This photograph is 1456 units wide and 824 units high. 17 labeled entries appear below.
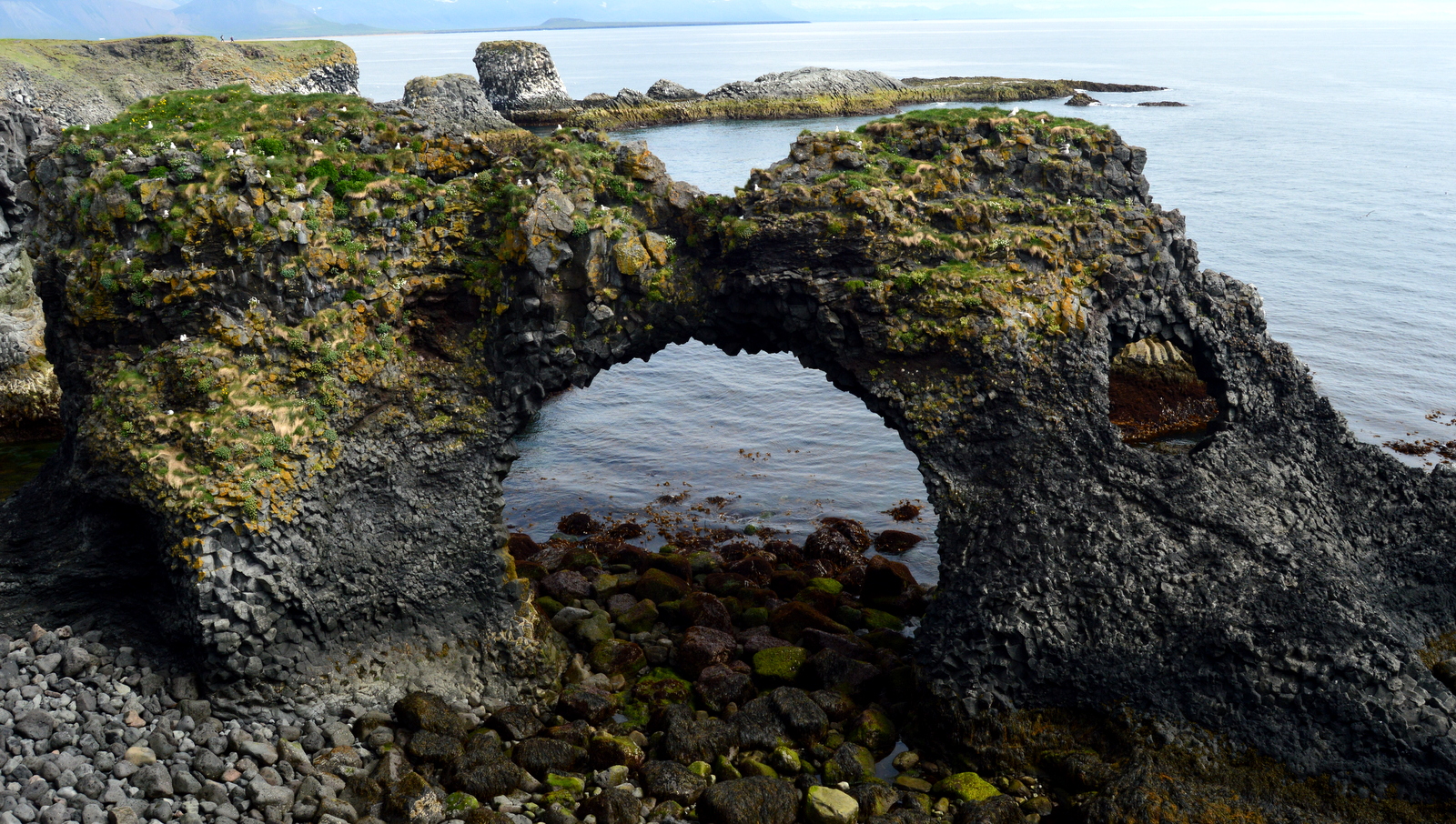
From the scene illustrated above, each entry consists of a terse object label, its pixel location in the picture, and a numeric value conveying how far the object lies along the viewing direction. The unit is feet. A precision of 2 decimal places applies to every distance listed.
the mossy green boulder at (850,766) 64.54
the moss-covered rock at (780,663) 75.92
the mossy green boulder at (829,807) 59.52
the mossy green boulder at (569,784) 63.00
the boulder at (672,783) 62.18
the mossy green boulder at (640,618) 84.28
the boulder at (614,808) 59.77
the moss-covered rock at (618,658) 77.92
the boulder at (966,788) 62.69
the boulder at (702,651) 77.56
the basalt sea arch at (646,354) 64.75
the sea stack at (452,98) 303.48
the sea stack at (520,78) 406.82
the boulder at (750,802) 59.77
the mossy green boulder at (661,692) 73.15
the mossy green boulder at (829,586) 92.17
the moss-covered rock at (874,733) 68.49
